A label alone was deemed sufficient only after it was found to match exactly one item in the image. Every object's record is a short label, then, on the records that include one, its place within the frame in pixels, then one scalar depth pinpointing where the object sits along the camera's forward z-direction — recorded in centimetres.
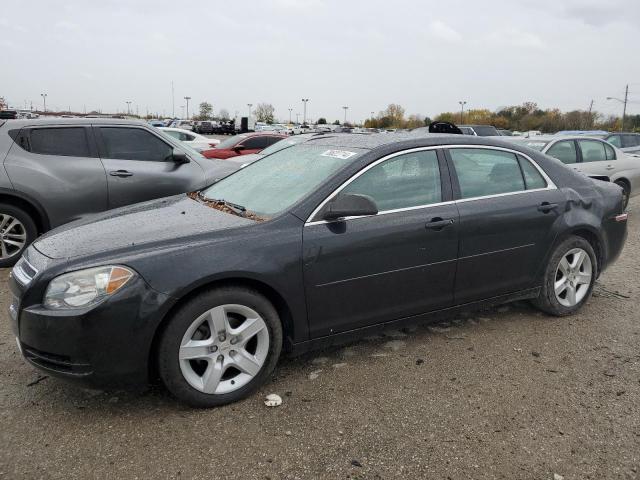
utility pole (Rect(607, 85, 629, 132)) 6762
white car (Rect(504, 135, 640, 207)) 930
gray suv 570
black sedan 272
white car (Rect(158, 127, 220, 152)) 1522
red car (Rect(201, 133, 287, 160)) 1222
